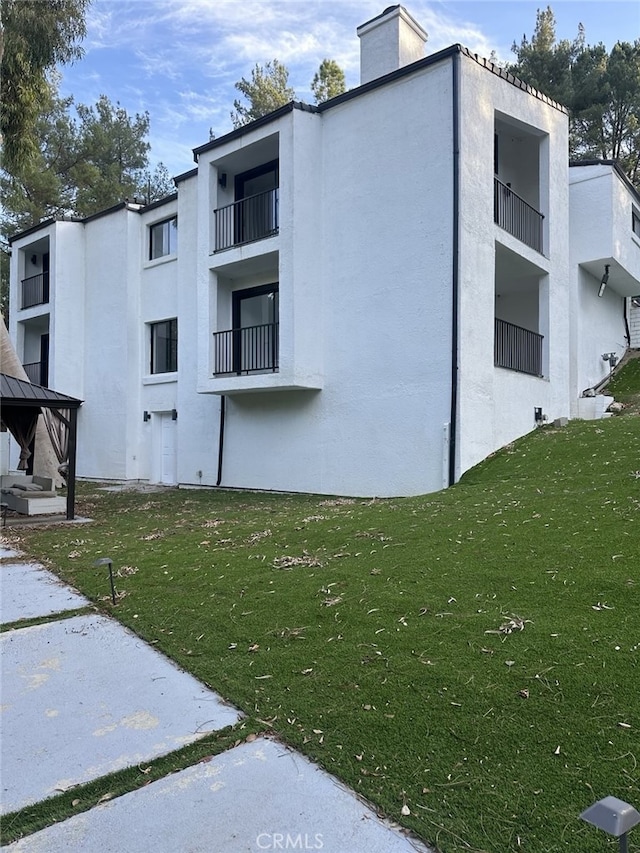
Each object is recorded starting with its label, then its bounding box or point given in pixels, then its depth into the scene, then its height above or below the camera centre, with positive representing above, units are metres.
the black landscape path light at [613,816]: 1.64 -1.05
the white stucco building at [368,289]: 10.77 +3.40
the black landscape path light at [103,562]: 4.75 -1.01
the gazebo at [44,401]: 9.03 +0.54
